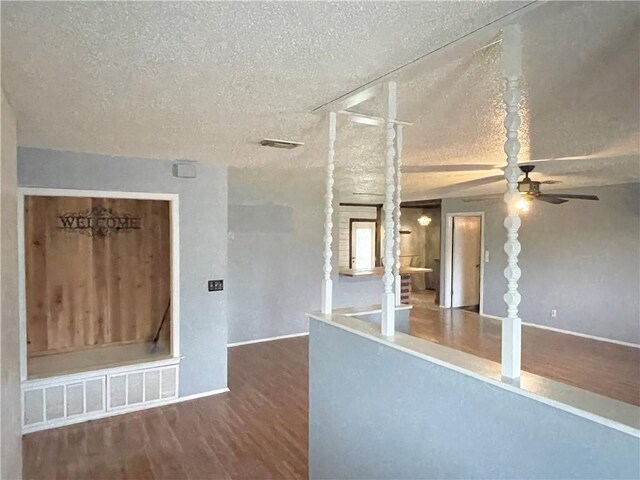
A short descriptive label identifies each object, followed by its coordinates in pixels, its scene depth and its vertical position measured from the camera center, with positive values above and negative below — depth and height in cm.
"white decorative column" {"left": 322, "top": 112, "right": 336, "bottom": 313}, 237 +5
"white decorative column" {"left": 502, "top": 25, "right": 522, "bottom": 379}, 137 +12
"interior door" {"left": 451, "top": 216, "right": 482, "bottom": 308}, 812 -59
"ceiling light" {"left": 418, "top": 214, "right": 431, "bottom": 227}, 1038 +31
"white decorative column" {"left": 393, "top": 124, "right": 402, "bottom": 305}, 260 +25
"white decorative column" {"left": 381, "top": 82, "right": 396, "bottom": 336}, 193 -2
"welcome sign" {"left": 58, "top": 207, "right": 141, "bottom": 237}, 425 +9
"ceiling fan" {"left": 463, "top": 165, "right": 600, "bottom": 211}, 393 +40
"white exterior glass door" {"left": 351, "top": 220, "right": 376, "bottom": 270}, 856 -26
